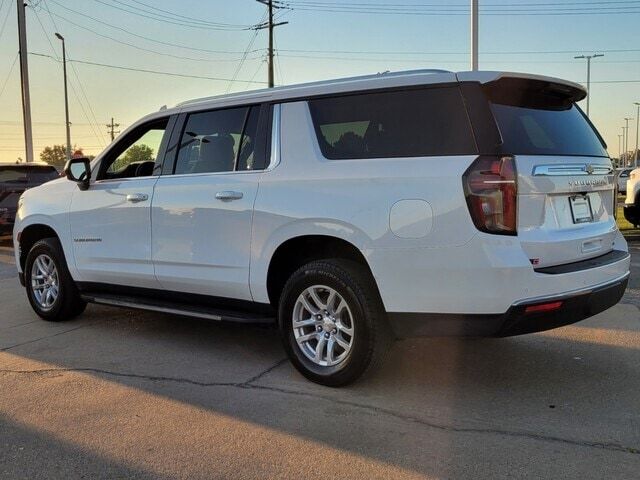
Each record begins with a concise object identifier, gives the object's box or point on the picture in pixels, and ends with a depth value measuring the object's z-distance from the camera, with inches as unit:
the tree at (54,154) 3770.2
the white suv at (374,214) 139.6
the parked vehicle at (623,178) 1021.8
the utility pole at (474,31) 564.1
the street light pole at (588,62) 2266.1
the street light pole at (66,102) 1422.7
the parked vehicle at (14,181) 513.3
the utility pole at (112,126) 3218.5
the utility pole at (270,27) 1453.0
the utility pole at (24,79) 914.1
